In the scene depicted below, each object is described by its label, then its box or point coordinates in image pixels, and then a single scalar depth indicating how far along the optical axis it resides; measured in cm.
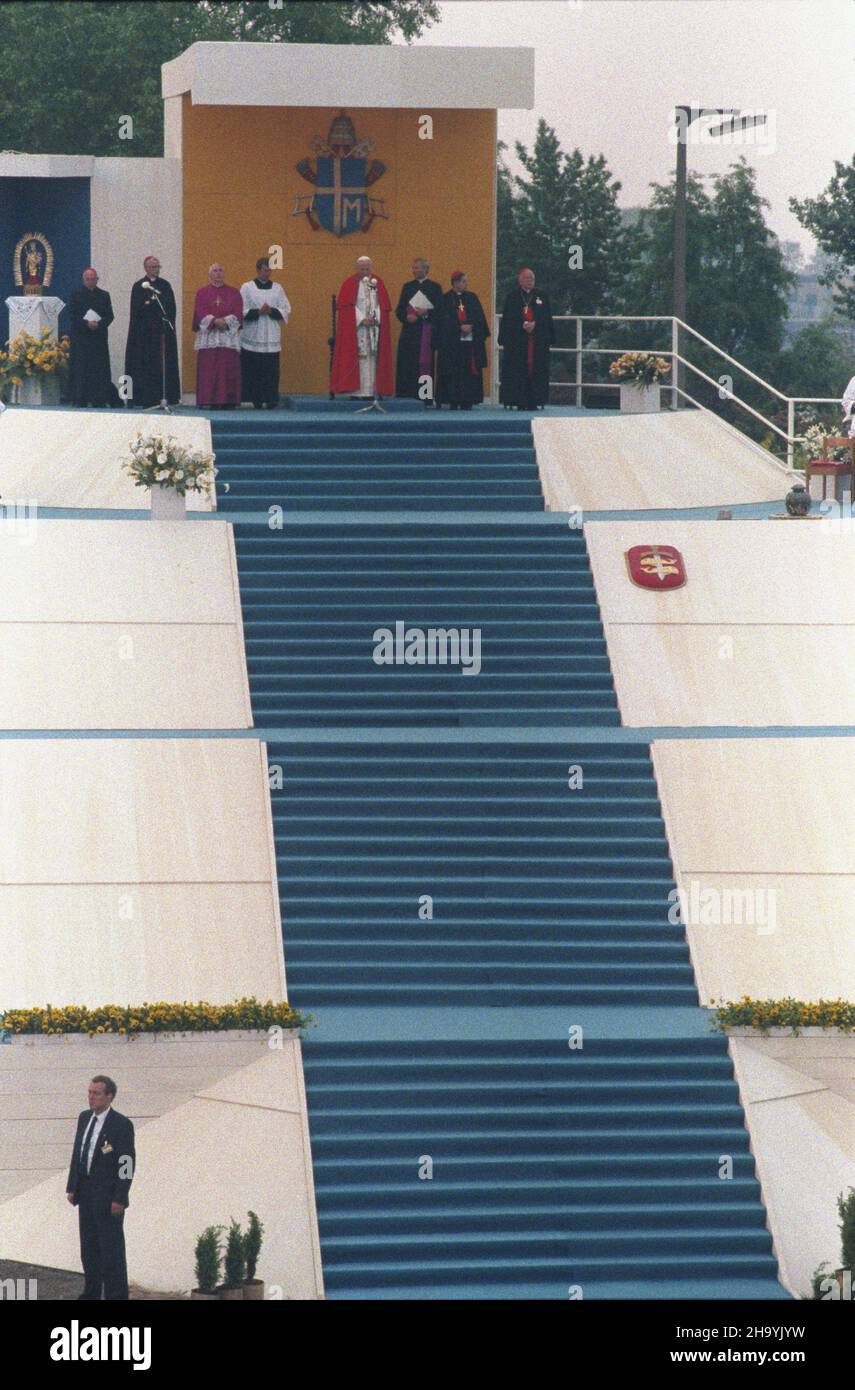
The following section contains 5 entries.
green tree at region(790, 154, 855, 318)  5059
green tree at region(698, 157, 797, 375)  5016
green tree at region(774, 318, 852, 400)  5112
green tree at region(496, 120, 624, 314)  4650
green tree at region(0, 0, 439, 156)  4784
